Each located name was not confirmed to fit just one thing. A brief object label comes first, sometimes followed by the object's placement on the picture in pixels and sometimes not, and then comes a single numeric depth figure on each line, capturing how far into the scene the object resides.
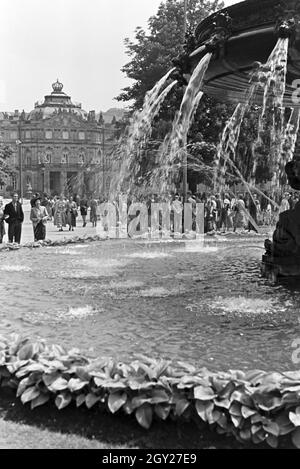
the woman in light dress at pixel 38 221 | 17.86
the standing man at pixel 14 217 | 17.58
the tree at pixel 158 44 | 34.47
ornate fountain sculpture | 7.67
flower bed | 3.50
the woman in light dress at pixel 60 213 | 29.05
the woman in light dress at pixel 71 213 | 28.92
